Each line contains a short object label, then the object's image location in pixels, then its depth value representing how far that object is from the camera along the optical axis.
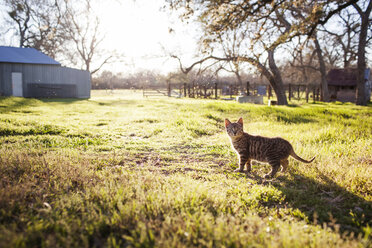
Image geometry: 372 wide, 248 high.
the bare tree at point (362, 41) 20.50
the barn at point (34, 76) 26.89
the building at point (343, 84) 31.06
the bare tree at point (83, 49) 41.97
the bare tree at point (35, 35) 37.52
